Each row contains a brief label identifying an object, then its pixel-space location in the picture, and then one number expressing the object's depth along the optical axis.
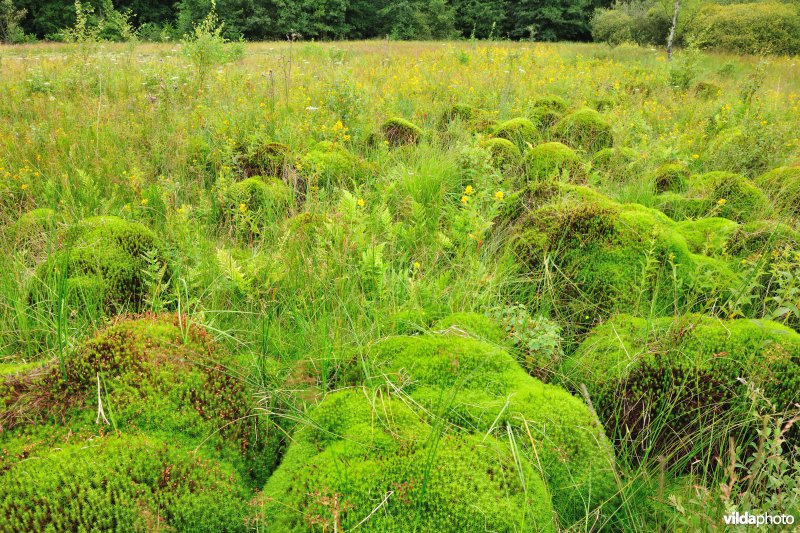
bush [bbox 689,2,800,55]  16.54
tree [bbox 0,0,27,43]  25.78
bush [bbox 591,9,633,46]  20.80
